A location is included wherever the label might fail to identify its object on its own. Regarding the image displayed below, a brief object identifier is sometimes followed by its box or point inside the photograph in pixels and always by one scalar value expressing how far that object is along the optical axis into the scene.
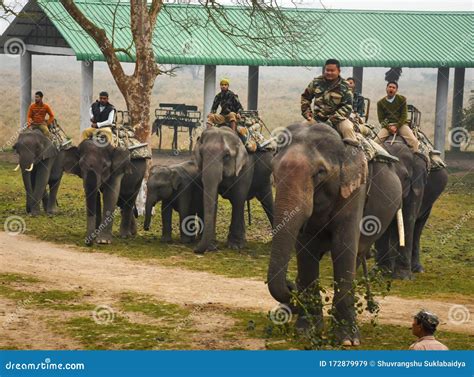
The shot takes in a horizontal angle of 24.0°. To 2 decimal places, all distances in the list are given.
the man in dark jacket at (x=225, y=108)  21.77
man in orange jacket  25.59
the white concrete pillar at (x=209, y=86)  34.66
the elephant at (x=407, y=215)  18.31
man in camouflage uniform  13.60
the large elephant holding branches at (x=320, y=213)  11.77
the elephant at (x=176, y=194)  21.31
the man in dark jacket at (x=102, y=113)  21.53
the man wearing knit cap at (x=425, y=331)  10.52
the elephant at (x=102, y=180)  20.64
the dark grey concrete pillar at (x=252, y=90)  42.94
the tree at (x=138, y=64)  25.44
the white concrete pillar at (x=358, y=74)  47.01
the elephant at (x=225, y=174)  20.09
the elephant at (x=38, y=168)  24.89
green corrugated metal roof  35.03
